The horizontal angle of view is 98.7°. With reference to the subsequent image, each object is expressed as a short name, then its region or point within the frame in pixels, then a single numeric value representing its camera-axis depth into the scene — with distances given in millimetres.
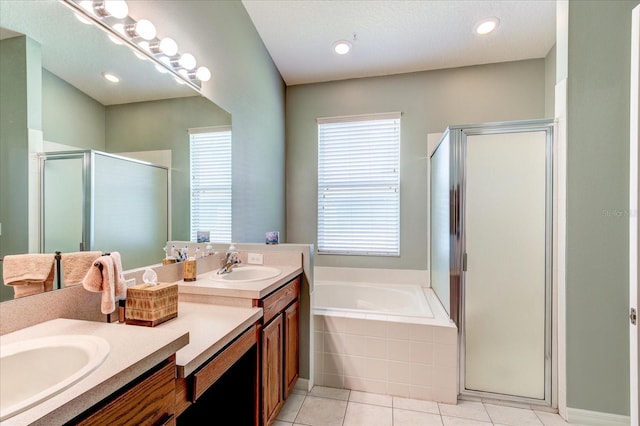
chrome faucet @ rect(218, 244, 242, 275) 1845
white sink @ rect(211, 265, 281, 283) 1829
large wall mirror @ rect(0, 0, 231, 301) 862
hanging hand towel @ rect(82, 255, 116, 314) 952
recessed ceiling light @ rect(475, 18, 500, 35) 2336
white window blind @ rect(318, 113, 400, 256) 3031
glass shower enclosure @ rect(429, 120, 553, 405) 1914
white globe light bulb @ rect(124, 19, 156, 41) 1370
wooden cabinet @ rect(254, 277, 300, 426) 1428
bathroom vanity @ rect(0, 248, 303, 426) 603
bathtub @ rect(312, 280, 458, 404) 1880
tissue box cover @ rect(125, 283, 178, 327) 1046
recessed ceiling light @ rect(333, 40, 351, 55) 2604
